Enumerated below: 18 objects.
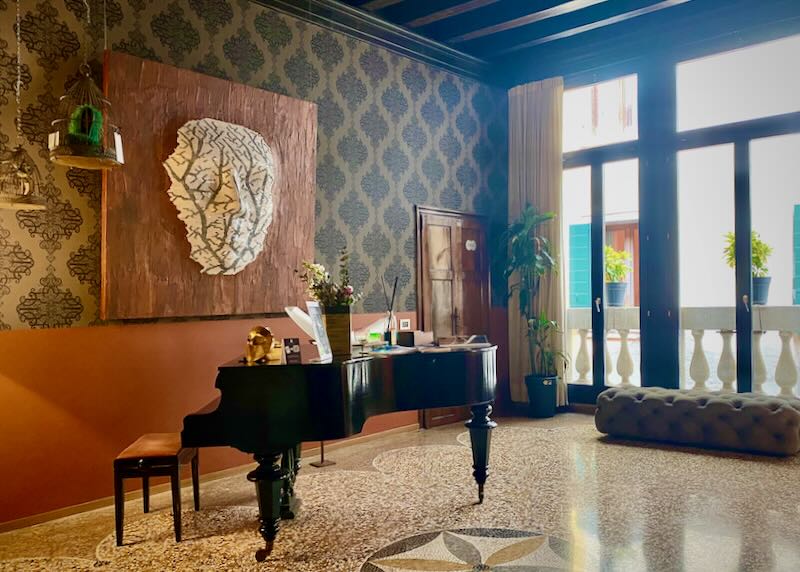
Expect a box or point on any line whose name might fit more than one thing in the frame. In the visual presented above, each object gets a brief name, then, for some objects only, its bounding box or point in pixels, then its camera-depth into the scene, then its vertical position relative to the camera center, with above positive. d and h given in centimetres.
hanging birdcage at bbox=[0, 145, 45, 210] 333 +62
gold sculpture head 289 -21
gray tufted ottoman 464 -96
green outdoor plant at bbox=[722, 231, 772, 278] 561 +34
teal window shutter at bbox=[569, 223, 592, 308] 670 +31
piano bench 312 -81
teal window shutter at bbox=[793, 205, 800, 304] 544 +37
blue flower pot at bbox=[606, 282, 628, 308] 646 +2
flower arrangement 313 +4
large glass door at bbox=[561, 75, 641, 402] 643 +63
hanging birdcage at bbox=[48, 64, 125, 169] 307 +78
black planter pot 638 -99
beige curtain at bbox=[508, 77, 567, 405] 659 +131
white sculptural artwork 420 +74
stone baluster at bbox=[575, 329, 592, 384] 668 -67
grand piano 261 -46
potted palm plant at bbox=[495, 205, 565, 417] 639 +10
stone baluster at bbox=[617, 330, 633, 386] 639 -66
